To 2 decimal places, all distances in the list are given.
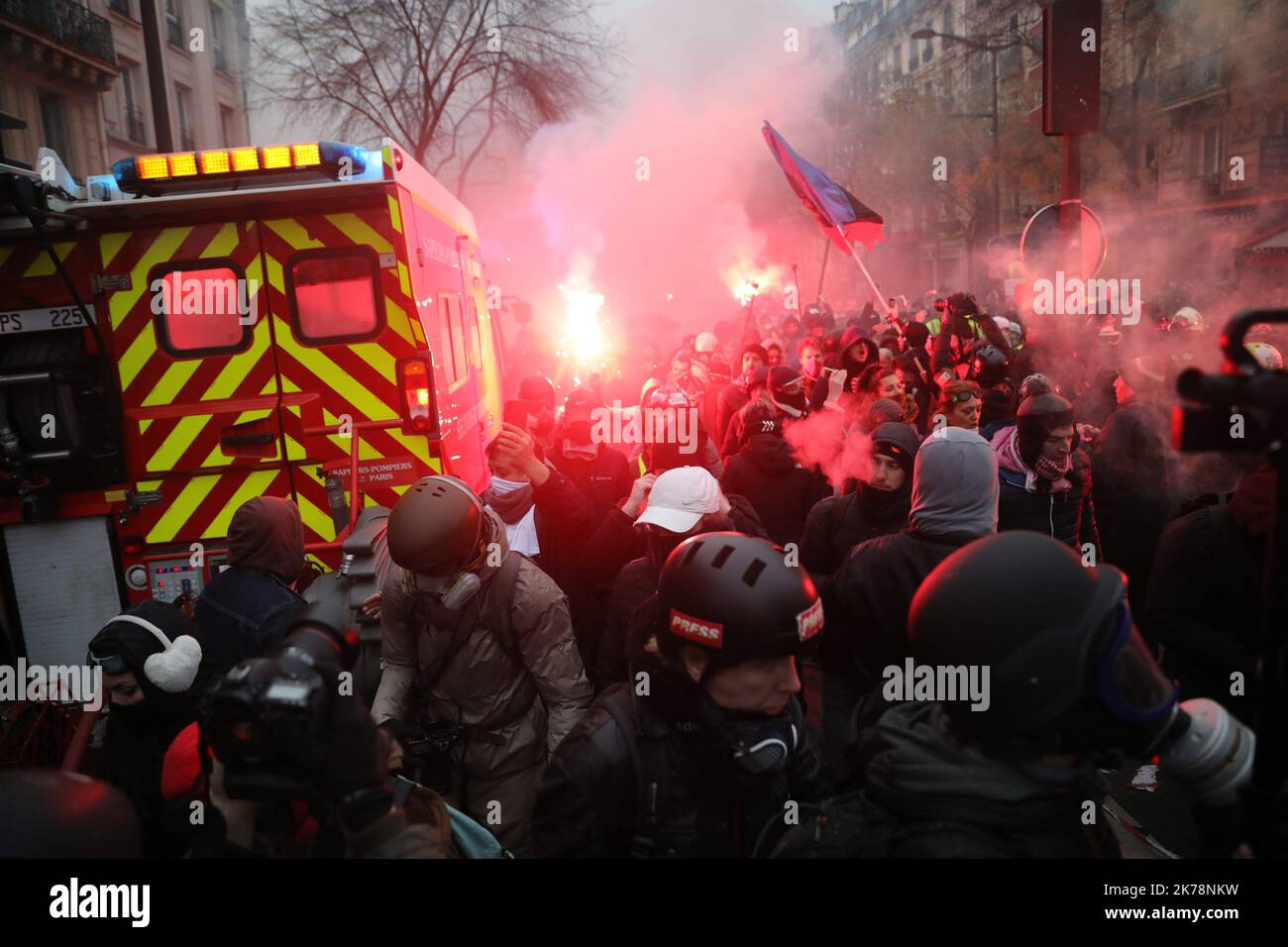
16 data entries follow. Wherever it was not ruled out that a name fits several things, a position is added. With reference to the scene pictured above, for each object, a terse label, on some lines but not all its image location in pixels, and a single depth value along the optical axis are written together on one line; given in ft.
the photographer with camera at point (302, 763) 4.63
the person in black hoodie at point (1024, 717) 4.96
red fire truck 16.63
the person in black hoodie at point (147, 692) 9.49
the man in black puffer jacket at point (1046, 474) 14.23
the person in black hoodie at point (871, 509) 12.85
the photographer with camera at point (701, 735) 6.82
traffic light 20.42
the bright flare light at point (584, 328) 55.88
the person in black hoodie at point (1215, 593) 9.66
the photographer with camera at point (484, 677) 10.09
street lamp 54.95
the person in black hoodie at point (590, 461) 16.35
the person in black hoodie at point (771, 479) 17.11
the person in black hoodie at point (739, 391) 23.90
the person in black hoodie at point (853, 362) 24.73
